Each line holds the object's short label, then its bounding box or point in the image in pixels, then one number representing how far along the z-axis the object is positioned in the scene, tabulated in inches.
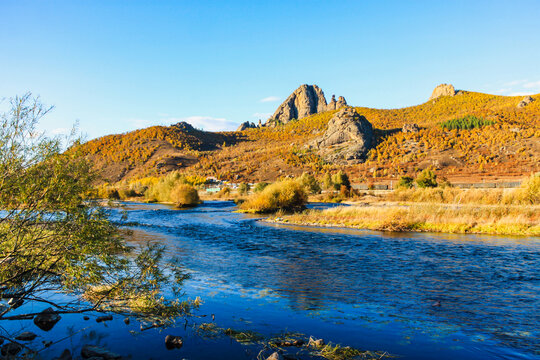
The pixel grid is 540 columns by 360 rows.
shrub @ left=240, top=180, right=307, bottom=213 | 1481.3
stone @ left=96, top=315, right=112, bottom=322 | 321.7
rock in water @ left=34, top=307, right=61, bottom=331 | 305.7
